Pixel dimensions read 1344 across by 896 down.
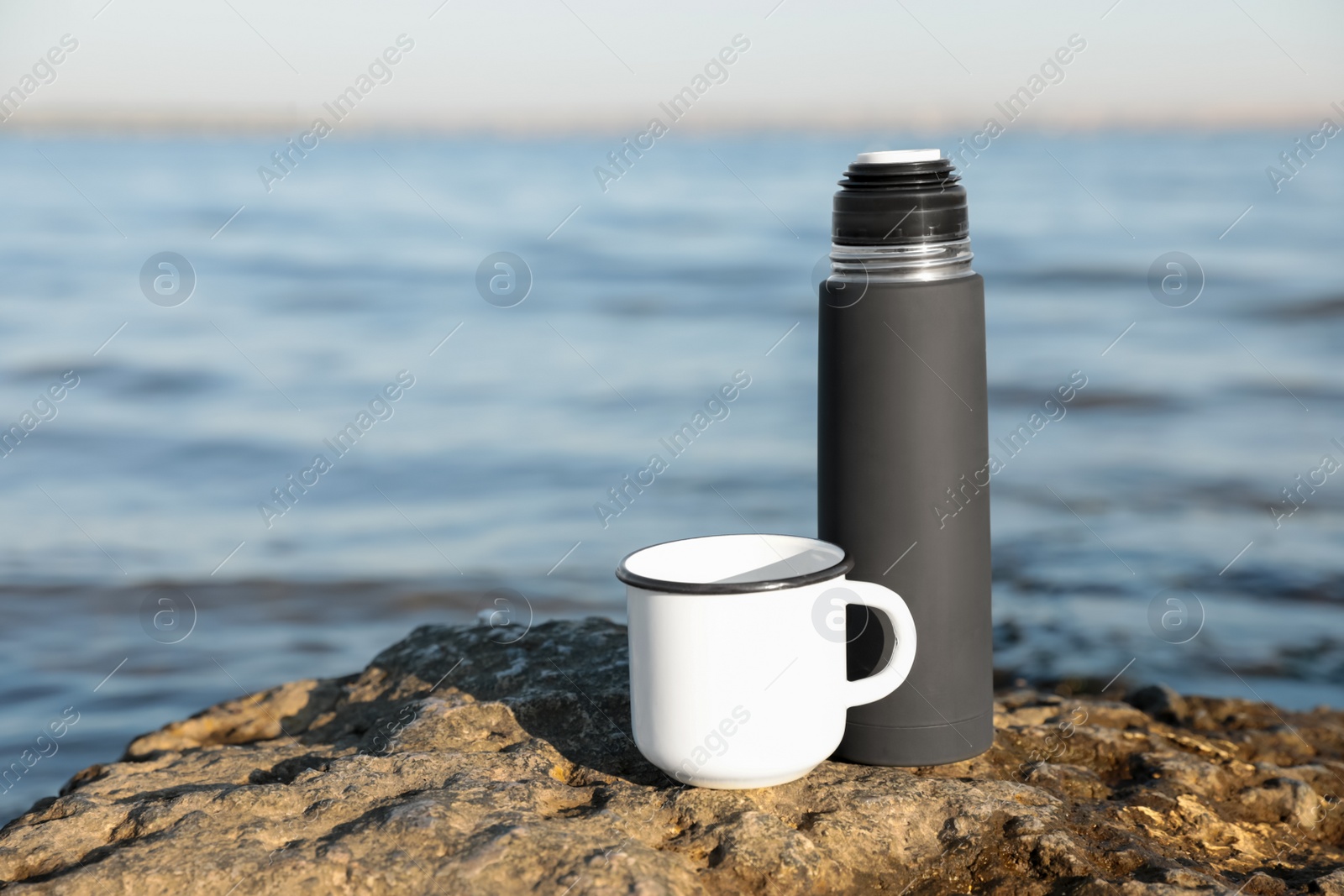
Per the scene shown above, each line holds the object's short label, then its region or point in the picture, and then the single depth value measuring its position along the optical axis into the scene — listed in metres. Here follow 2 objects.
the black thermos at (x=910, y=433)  1.30
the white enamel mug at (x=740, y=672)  1.25
